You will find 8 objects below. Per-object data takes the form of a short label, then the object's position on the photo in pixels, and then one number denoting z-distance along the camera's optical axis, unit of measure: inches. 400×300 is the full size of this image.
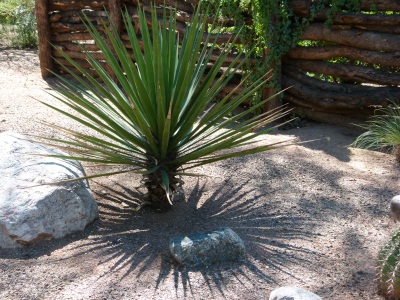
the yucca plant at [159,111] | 145.4
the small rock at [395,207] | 143.7
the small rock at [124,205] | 164.7
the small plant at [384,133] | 202.5
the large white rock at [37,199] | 138.3
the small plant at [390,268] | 114.9
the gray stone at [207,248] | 129.6
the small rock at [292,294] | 108.1
